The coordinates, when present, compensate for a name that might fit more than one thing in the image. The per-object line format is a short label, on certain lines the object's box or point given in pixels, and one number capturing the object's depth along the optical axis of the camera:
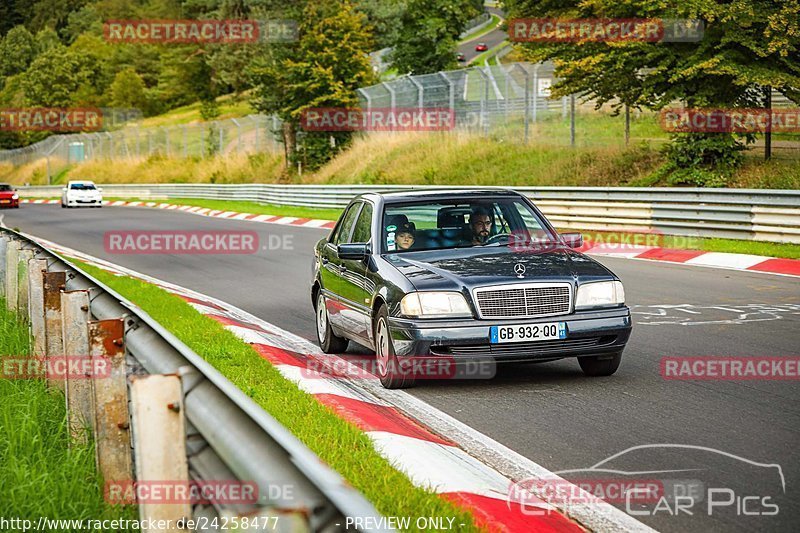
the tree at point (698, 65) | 20.47
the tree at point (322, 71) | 44.94
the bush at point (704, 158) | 22.67
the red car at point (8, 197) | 52.12
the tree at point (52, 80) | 121.75
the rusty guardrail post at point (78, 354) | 5.30
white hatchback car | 50.78
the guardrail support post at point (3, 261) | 11.27
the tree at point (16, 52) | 150.62
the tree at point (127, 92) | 121.25
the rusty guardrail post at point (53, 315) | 6.41
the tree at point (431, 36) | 65.25
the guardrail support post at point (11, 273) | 9.80
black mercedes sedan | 7.95
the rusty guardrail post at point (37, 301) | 7.18
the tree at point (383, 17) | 95.25
